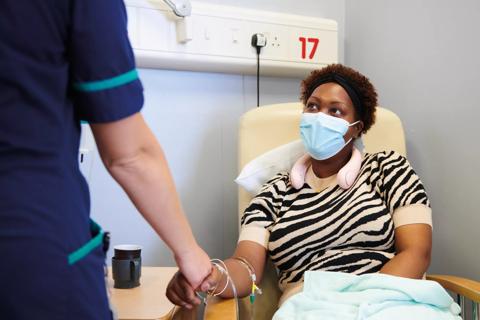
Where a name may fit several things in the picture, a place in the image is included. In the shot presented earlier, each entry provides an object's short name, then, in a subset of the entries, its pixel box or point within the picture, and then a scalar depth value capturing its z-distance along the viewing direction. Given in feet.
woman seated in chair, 5.16
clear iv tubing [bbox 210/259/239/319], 4.43
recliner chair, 5.99
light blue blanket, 4.25
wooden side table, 3.75
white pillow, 6.00
